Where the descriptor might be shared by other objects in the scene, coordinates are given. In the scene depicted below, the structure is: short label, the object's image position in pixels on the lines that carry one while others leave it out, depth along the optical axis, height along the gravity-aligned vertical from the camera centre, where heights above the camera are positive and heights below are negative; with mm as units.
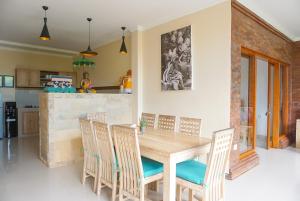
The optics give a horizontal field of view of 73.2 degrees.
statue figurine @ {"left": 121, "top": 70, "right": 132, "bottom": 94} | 5012 +370
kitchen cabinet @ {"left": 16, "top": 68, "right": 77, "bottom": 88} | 6477 +716
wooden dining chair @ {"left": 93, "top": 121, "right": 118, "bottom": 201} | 2438 -760
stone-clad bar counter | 3719 -464
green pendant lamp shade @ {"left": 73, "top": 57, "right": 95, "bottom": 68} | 4867 +893
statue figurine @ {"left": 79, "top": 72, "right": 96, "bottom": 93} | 4449 +290
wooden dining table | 1998 -542
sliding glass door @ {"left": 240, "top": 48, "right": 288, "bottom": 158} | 3857 -65
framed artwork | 3822 +770
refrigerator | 5980 -673
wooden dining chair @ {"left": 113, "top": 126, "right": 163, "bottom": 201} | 2084 -777
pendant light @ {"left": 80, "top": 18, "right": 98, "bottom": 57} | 4154 +950
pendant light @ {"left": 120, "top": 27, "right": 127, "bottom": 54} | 4445 +1101
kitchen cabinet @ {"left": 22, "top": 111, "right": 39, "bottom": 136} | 6277 -737
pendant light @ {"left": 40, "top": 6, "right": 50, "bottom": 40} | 3447 +1101
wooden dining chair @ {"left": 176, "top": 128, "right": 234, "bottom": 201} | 1943 -794
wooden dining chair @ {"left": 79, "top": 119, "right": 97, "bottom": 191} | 2789 -728
